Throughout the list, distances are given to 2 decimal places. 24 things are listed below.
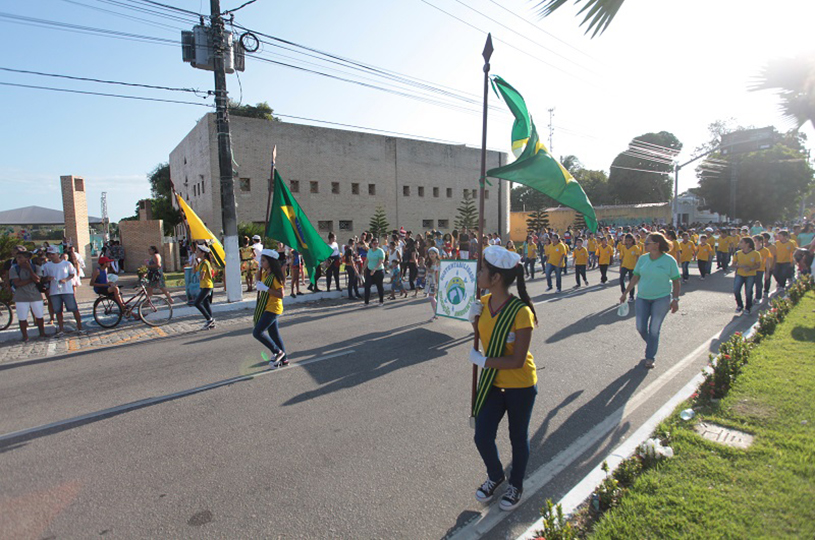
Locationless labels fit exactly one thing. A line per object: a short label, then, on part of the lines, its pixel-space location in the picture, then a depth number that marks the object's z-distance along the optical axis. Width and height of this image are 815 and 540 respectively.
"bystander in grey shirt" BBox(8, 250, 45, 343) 8.77
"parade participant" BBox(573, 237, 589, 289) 14.20
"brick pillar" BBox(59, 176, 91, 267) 20.75
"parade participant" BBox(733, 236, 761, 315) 9.38
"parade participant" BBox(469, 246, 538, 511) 2.96
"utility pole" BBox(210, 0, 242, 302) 12.21
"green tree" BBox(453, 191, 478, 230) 35.66
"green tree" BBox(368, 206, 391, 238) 30.78
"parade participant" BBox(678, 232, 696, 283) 14.81
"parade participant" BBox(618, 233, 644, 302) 11.20
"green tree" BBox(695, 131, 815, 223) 44.16
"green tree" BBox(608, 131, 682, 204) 60.66
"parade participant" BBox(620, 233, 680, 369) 6.23
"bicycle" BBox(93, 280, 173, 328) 9.93
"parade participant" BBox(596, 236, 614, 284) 14.36
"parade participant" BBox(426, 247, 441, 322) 11.06
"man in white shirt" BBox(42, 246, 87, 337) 9.13
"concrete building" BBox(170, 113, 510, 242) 25.97
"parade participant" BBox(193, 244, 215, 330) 9.34
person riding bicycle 9.66
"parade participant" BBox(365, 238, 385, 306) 11.77
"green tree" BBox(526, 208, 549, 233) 42.47
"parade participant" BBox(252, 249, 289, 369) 6.45
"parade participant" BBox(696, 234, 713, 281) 15.22
